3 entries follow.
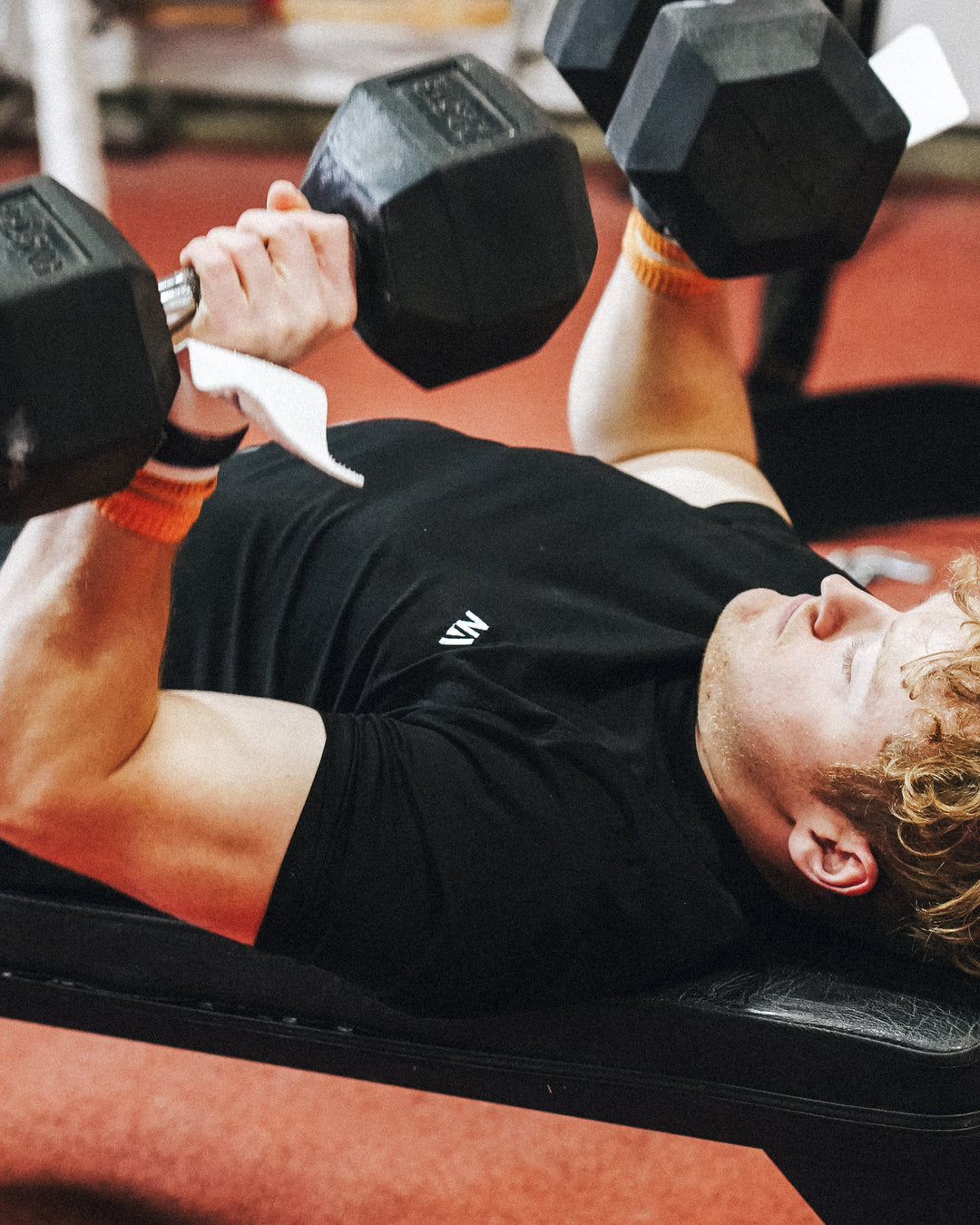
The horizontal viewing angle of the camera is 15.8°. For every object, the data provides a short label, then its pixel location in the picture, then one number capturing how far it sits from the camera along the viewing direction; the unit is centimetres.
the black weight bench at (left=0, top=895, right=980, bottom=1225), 220
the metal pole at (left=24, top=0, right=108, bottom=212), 333
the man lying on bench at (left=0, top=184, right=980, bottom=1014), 210
